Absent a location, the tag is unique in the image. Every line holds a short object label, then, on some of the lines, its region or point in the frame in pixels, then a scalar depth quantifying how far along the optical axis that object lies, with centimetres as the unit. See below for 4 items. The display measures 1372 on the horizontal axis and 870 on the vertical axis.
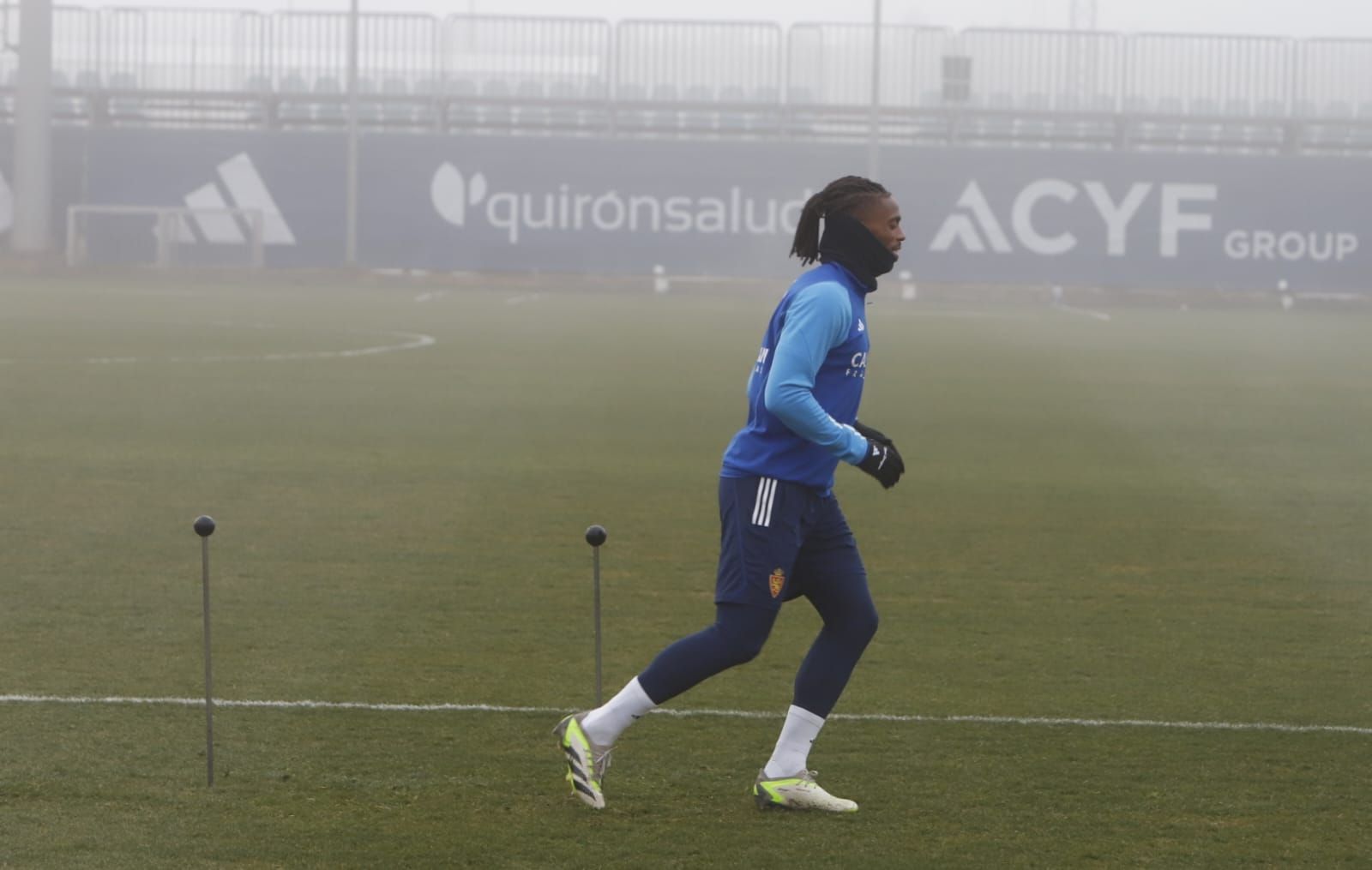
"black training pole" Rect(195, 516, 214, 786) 1144
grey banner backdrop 11581
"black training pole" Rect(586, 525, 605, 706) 1212
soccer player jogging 1113
